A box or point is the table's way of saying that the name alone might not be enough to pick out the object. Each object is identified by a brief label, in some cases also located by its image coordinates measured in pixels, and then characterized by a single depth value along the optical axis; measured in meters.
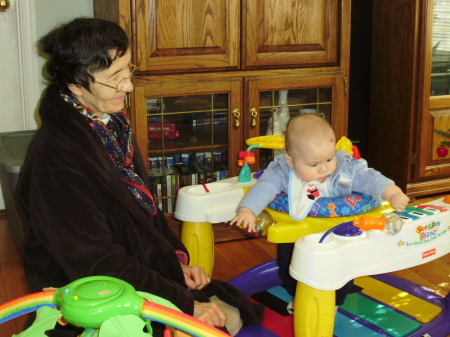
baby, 1.70
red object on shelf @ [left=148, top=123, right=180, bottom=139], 2.59
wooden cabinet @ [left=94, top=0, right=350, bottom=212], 2.48
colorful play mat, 1.90
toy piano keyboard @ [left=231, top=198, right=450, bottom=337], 1.55
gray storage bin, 2.46
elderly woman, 1.33
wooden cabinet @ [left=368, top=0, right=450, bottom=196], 3.02
